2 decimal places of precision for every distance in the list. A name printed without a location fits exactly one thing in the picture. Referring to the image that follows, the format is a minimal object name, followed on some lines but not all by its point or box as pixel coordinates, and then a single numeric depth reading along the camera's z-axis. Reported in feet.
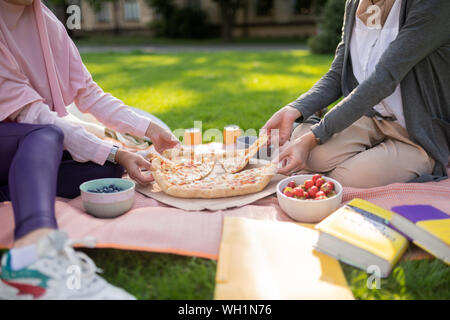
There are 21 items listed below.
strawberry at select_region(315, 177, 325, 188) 7.70
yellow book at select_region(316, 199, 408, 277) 5.97
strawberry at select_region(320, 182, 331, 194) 7.49
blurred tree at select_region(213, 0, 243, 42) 67.92
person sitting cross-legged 7.90
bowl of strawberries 7.17
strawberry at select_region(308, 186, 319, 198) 7.43
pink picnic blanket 6.27
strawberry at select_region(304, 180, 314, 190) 7.75
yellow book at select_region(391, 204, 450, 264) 6.04
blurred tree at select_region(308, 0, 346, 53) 39.75
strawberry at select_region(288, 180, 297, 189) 7.94
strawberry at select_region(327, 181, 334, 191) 7.60
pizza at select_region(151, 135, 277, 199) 8.36
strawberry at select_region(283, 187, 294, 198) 7.56
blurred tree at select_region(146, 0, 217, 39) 74.79
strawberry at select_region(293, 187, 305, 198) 7.46
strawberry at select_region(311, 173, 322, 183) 7.86
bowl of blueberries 7.22
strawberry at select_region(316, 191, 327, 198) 7.35
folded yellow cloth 5.47
